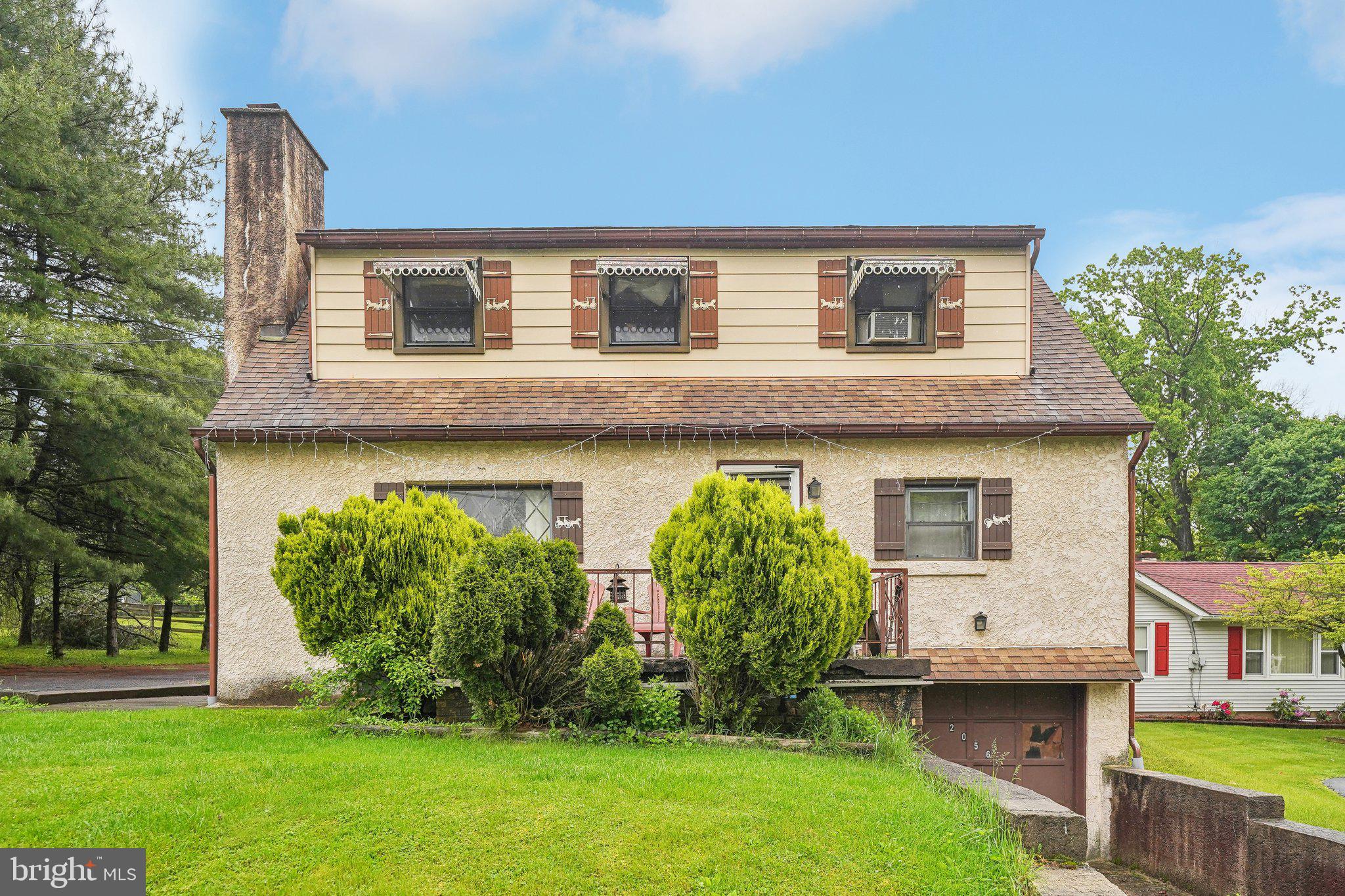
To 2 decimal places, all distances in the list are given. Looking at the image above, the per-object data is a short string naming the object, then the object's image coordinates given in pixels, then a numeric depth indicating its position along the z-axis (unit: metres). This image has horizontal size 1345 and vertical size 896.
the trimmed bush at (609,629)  6.72
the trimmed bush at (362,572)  6.96
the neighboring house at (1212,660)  19.91
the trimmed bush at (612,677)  6.32
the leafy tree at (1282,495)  25.05
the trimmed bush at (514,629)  6.15
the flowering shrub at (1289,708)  19.38
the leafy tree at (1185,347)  30.77
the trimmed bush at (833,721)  6.86
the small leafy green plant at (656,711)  6.70
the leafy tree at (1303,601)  16.05
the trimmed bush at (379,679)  6.93
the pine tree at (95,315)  14.83
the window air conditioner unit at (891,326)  10.55
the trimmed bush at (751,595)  6.49
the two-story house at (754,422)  9.37
